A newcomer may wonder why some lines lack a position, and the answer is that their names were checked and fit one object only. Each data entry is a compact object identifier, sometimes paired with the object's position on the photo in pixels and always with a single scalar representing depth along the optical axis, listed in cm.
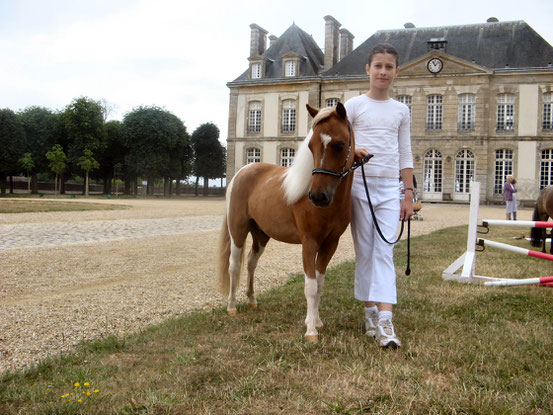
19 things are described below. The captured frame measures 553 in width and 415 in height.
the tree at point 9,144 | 3628
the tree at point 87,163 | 3653
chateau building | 3020
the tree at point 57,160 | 3569
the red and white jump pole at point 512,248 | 438
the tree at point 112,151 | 4084
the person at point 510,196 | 1525
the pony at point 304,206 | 286
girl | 320
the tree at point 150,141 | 3988
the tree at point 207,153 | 5031
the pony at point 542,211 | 773
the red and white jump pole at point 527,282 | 429
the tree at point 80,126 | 3844
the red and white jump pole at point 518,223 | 434
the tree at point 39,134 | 3922
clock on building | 3080
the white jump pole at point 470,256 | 522
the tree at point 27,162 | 3569
